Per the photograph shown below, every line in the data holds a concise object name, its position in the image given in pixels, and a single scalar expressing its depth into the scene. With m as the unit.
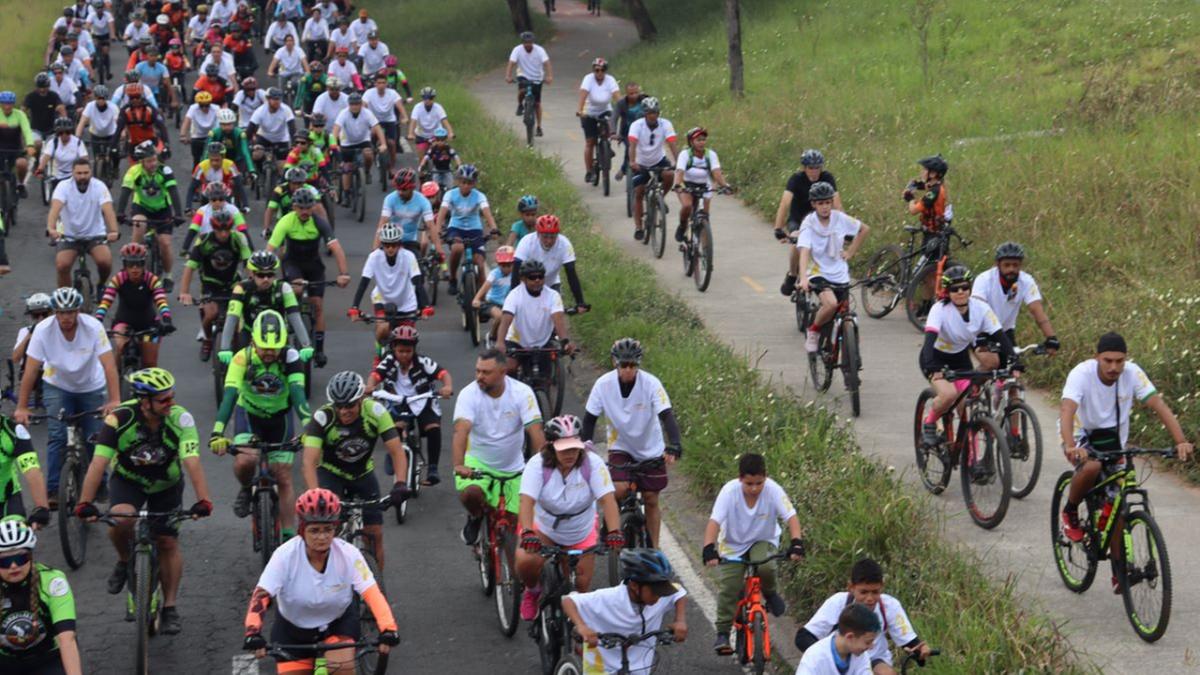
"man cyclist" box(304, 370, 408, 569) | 11.55
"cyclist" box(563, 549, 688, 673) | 9.34
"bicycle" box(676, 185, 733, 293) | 21.11
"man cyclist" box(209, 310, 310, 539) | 12.61
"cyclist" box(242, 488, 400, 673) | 9.37
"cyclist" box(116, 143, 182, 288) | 20.81
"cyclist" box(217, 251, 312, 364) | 15.67
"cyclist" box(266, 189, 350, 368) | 18.19
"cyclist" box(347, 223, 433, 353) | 17.16
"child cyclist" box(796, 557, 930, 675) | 9.02
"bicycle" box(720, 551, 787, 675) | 10.55
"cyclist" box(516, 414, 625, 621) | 10.85
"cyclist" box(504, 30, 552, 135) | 30.19
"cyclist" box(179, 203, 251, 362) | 17.58
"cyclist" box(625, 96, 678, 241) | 23.14
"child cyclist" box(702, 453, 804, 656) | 10.73
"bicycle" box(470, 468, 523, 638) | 11.72
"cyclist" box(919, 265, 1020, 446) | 13.66
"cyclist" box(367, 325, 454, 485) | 14.09
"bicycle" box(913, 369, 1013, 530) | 13.09
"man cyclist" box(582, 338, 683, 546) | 12.23
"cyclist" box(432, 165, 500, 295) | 19.81
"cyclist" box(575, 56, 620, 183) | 26.94
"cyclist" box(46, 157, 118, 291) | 19.41
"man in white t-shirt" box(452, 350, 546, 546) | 12.02
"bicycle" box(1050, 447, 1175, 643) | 10.93
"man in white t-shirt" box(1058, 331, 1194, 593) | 11.43
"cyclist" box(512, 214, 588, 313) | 16.67
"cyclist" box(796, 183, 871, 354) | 16.86
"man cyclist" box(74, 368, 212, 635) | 11.20
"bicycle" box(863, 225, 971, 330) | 18.58
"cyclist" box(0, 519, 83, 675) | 9.27
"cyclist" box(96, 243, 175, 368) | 16.27
